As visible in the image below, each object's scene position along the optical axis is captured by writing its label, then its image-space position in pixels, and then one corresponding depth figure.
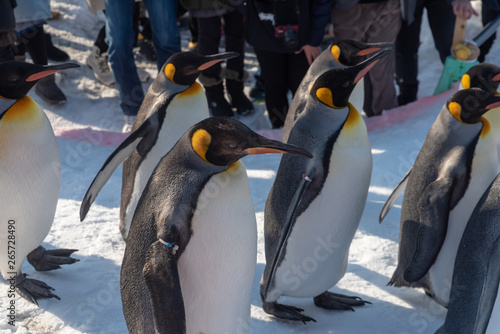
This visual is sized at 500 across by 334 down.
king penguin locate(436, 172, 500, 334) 1.58
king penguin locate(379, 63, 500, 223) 2.23
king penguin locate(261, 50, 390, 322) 1.93
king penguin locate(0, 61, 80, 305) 2.03
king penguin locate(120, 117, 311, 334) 1.44
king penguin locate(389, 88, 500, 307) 1.86
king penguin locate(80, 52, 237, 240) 2.22
